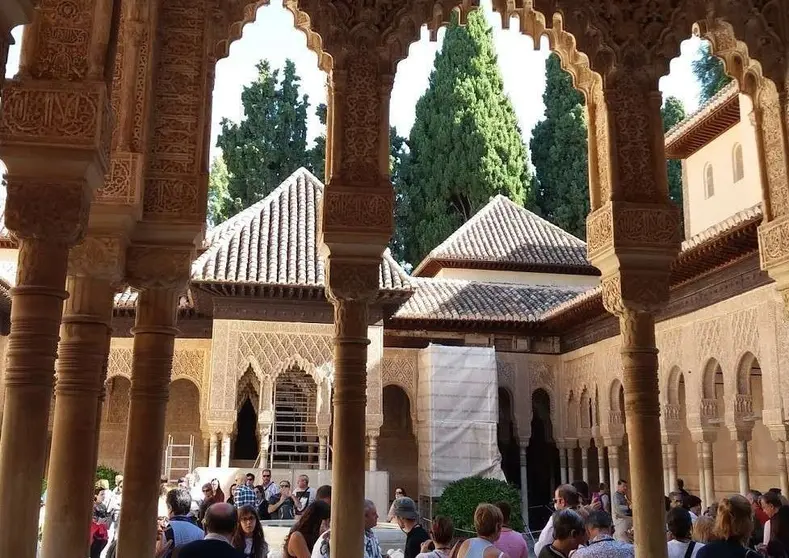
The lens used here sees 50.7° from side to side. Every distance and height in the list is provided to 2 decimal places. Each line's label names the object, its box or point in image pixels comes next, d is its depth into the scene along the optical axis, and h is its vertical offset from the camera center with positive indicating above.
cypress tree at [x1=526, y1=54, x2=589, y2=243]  35.50 +12.85
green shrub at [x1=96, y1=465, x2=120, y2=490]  19.64 -0.46
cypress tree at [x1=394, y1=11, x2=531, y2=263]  35.81 +13.16
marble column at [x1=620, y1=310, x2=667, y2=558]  6.47 +0.25
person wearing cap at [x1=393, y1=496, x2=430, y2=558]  5.77 -0.49
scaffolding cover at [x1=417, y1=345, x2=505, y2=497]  21.00 +0.98
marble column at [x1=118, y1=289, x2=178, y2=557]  5.89 +0.26
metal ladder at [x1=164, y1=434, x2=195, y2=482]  20.09 -0.13
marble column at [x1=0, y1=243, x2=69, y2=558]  4.46 +0.36
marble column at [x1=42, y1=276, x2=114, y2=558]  5.56 +0.27
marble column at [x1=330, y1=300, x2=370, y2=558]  6.07 +0.23
